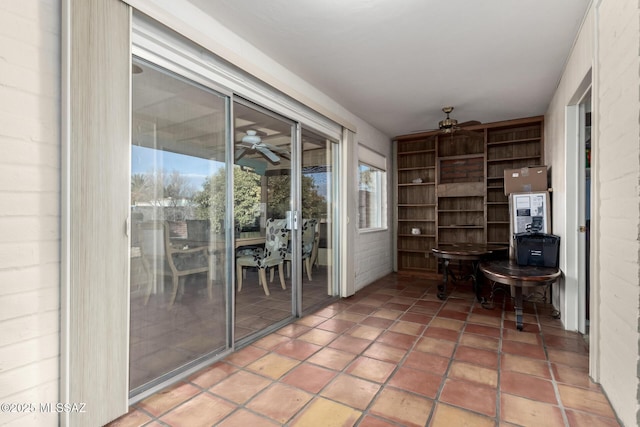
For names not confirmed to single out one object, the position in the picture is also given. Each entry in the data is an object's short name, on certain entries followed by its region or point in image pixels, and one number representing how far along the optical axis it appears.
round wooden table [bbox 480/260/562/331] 3.02
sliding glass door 1.97
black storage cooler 3.38
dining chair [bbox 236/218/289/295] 3.03
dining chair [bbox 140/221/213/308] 2.00
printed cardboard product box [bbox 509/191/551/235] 3.90
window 4.97
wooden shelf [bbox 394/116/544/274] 5.06
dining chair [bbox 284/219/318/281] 3.62
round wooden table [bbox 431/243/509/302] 3.91
